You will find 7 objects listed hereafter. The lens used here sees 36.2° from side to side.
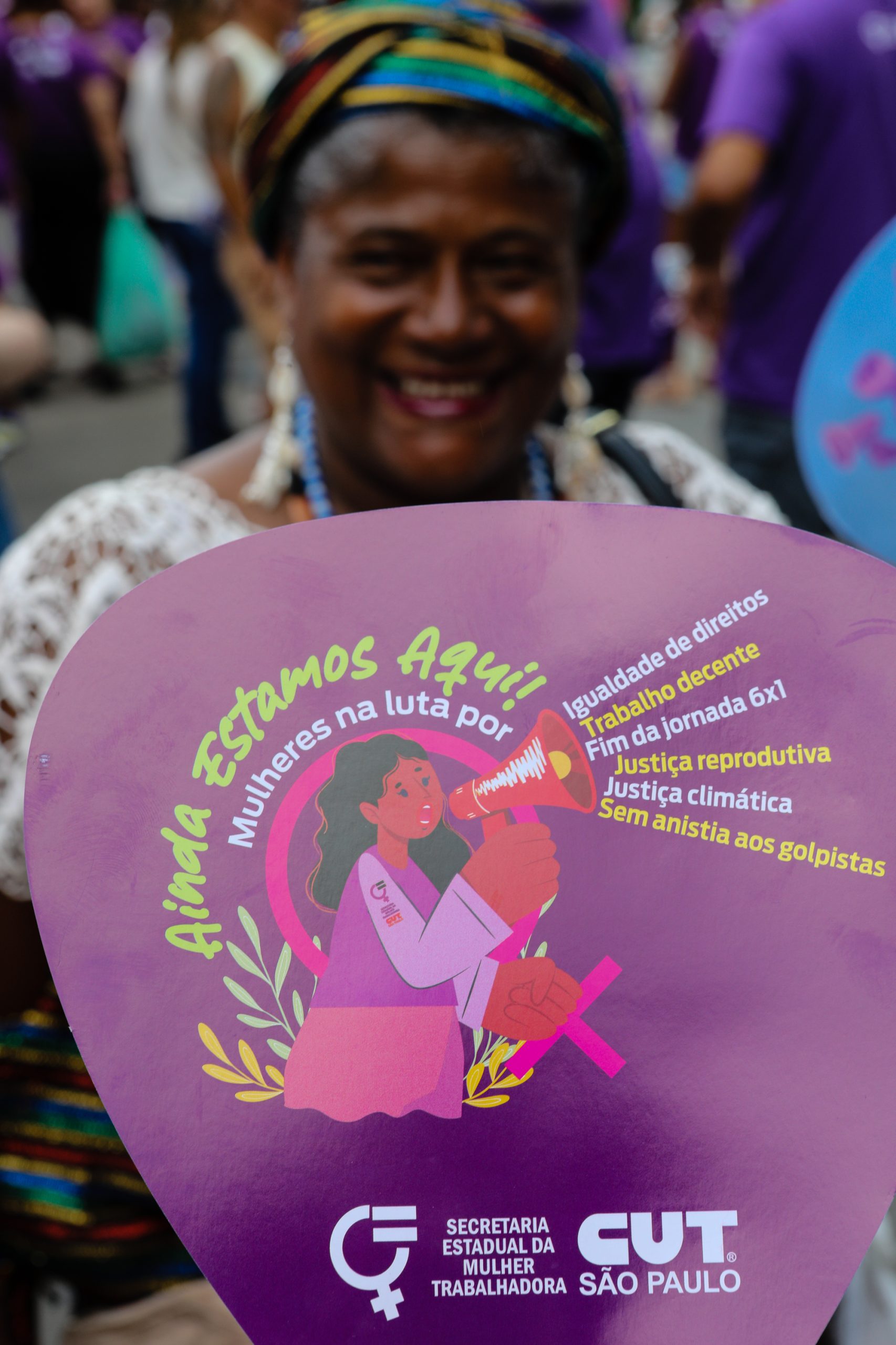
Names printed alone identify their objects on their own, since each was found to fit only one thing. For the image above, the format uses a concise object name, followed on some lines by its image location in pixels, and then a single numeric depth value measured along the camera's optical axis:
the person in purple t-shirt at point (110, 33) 6.35
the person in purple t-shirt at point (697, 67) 5.72
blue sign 1.34
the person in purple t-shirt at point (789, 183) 2.24
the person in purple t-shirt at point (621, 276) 2.93
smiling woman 1.12
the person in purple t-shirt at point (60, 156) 5.81
